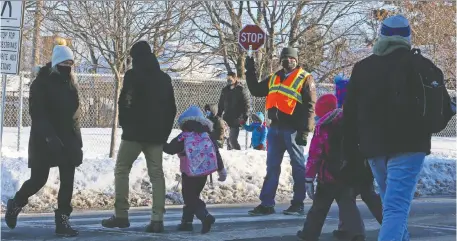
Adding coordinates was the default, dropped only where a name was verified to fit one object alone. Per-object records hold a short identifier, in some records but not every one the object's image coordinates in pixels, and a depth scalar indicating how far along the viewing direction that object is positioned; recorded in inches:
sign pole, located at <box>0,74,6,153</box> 774.7
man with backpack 444.8
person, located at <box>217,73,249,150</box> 1346.0
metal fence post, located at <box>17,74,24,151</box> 1392.7
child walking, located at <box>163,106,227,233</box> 640.4
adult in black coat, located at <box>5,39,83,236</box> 594.9
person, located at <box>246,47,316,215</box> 732.0
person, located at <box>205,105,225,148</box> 1413.6
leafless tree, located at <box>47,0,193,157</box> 1224.8
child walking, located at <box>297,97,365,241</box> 587.5
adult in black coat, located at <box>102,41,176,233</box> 624.7
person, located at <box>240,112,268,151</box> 1545.3
